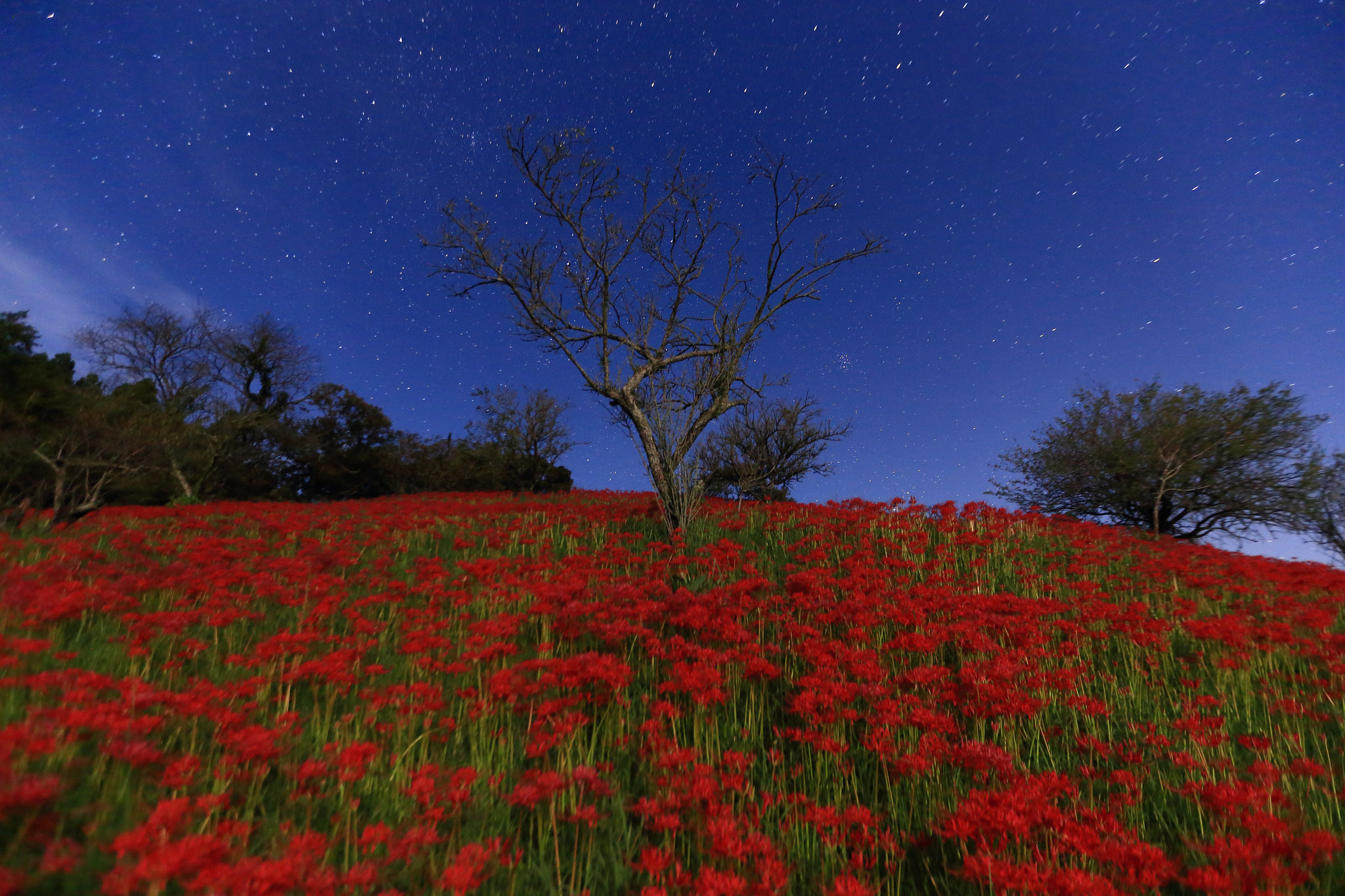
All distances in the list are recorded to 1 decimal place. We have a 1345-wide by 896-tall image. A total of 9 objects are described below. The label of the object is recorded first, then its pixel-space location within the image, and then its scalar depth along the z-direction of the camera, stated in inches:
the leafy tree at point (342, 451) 1205.7
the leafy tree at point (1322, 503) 769.6
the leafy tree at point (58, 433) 676.7
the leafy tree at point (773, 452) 981.2
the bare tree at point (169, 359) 1176.8
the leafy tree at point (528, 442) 1154.7
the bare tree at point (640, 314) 478.3
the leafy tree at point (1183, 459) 762.8
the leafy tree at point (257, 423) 1084.5
